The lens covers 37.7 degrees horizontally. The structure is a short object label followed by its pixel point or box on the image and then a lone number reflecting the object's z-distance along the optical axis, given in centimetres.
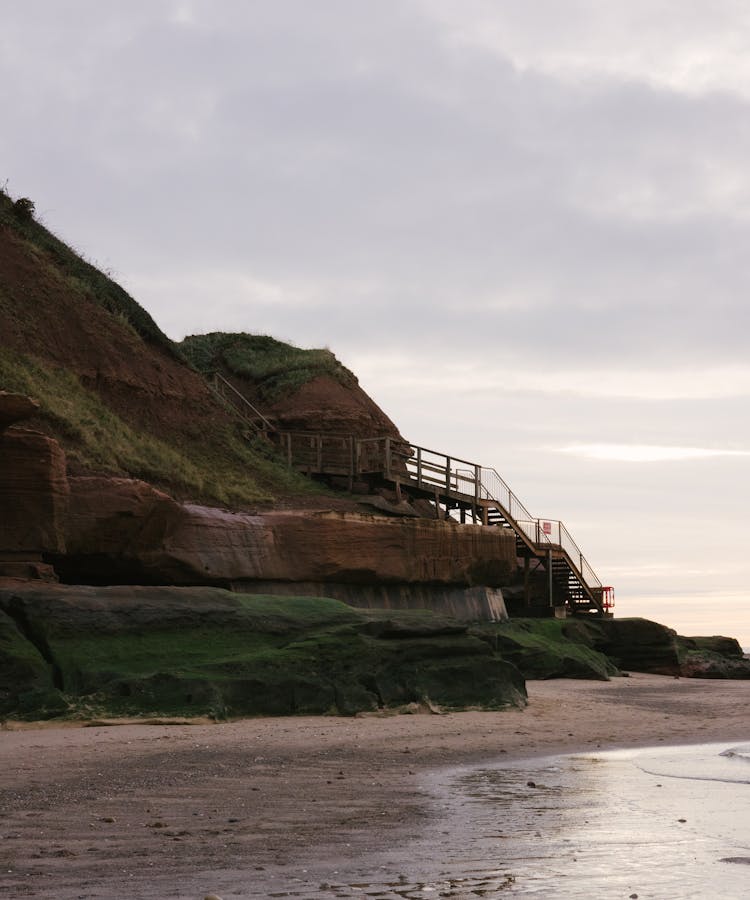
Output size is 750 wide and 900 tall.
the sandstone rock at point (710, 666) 3453
